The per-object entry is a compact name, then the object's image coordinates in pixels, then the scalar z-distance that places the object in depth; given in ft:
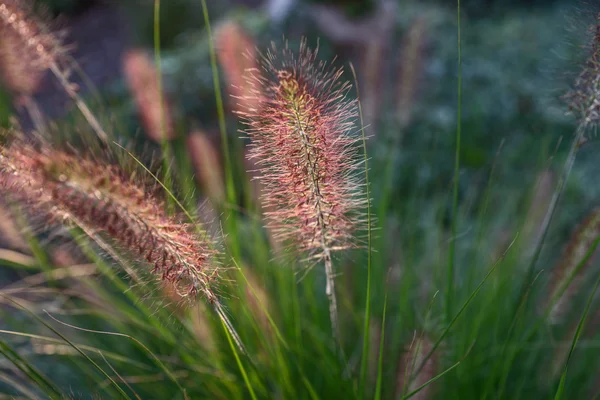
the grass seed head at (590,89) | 1.36
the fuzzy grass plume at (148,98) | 1.91
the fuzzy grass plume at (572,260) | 1.55
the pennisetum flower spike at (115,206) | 1.21
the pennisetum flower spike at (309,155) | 1.26
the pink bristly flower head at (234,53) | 1.81
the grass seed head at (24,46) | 1.62
